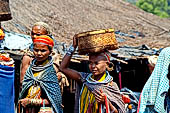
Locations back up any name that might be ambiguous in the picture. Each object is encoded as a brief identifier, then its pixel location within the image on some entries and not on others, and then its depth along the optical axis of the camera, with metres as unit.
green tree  83.79
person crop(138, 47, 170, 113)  6.15
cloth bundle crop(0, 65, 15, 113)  6.80
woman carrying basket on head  6.50
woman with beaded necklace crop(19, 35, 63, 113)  6.85
